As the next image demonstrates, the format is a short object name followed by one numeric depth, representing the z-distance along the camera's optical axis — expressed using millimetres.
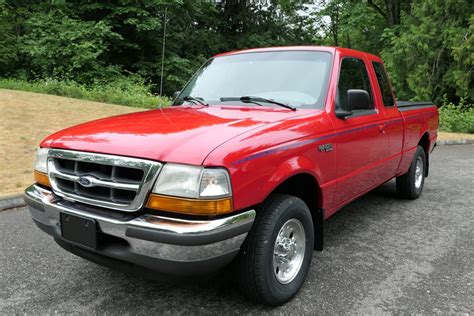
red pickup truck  2262
